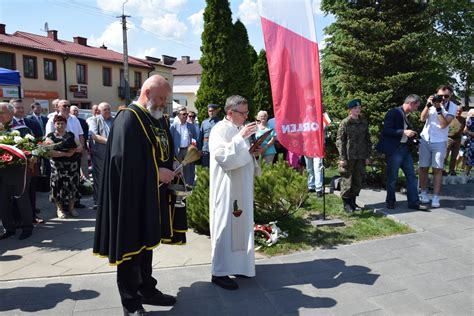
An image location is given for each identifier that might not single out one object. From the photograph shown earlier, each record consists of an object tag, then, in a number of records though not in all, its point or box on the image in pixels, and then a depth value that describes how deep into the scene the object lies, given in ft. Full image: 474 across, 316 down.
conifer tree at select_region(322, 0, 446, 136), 29.68
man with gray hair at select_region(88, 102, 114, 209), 23.73
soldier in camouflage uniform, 22.47
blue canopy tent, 29.86
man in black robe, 10.89
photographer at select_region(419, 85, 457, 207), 23.52
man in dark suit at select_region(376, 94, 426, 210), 23.02
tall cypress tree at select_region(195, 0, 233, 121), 35.35
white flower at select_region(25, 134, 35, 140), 18.99
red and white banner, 18.06
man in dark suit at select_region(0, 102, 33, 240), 18.79
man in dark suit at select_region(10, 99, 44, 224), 21.34
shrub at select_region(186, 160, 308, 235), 19.51
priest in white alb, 13.84
